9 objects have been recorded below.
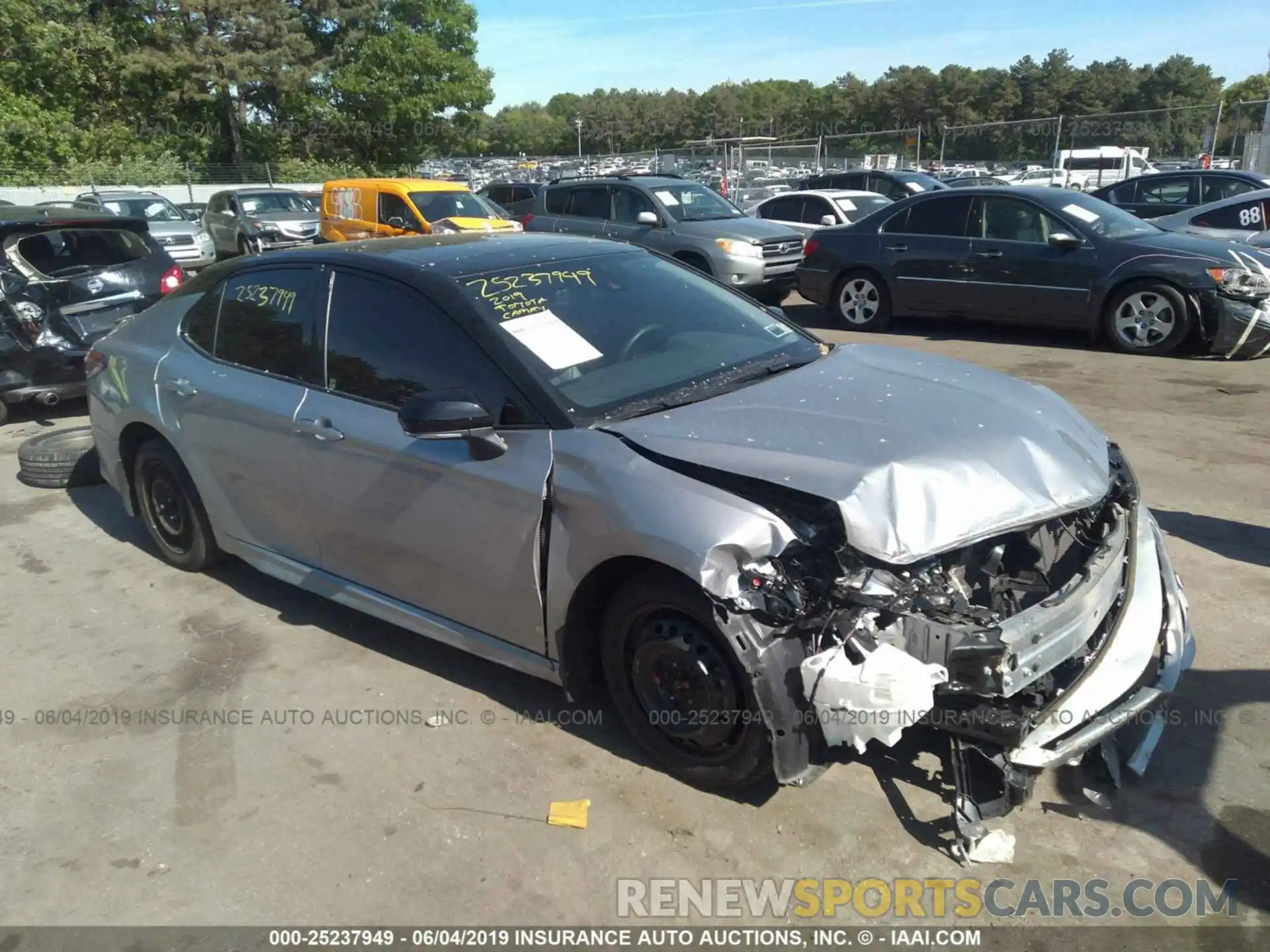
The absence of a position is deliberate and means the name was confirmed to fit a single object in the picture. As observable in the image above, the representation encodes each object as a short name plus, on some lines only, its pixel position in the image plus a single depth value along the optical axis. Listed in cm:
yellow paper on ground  308
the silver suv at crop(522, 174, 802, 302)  1232
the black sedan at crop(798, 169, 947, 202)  1855
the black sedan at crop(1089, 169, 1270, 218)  1432
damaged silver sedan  276
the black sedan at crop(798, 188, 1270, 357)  883
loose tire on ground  663
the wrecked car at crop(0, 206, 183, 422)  804
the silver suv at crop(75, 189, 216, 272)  1873
